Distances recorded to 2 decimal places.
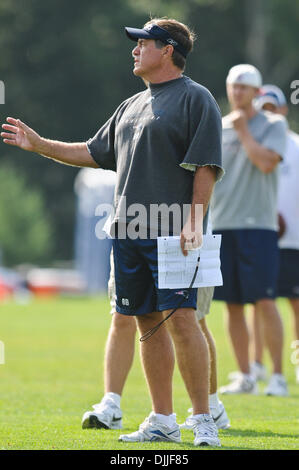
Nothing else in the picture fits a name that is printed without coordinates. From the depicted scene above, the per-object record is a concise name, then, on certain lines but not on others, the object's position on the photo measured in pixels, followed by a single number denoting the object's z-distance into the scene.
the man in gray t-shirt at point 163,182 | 10.62
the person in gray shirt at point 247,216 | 16.53
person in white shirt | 18.50
